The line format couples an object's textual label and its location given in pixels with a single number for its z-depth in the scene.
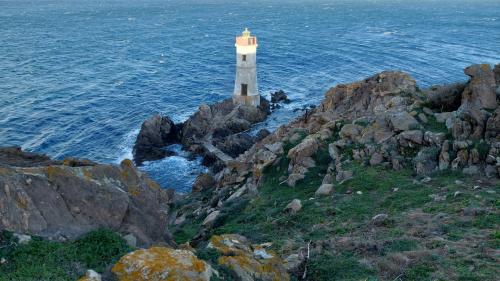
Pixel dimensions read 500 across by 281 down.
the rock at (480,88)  24.45
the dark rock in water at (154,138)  51.53
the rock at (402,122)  24.83
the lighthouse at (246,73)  59.56
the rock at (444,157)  21.34
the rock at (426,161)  21.58
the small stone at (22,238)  10.23
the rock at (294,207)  20.11
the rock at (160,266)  9.09
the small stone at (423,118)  25.61
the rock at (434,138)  22.72
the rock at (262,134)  53.13
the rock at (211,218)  23.50
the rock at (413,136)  23.33
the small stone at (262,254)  12.91
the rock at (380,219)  16.73
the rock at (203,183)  36.12
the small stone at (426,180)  20.56
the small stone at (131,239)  12.08
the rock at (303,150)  26.44
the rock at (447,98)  27.16
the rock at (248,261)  11.27
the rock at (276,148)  29.47
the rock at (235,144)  50.62
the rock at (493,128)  21.36
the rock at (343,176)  22.78
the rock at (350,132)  26.91
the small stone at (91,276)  9.16
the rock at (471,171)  20.21
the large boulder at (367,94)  34.44
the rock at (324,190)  21.88
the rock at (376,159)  23.52
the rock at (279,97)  68.38
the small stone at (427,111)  26.43
